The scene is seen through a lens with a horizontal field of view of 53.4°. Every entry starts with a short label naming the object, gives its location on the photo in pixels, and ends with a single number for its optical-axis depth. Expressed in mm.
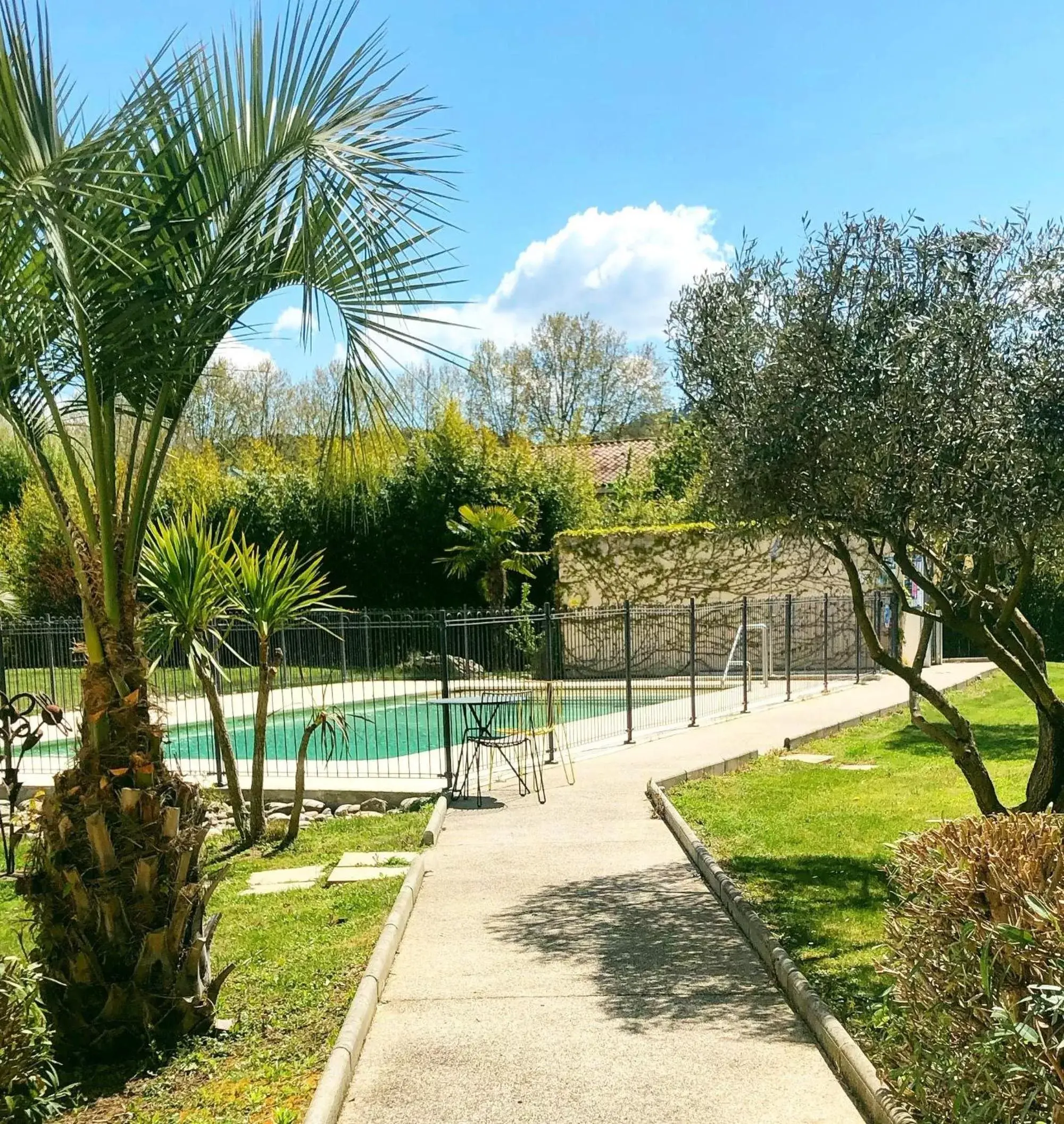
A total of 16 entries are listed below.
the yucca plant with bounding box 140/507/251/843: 7871
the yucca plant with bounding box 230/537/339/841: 8953
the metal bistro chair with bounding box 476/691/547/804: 11250
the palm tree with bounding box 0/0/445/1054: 4395
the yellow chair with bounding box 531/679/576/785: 12367
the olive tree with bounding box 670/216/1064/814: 5625
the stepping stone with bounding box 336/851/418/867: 8336
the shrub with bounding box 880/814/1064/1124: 2877
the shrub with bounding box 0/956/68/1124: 3746
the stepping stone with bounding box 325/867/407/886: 7855
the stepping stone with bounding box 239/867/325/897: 7828
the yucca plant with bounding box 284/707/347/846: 9203
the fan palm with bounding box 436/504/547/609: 24250
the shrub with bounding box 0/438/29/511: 28734
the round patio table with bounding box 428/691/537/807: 11062
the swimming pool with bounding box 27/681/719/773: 14875
